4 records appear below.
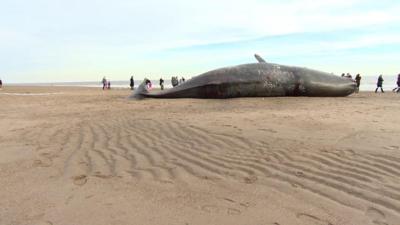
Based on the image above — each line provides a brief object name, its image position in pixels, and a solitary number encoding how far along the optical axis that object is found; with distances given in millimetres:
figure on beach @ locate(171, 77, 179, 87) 33725
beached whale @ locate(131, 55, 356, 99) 15352
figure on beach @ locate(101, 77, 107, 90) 42381
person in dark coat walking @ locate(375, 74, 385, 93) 27016
